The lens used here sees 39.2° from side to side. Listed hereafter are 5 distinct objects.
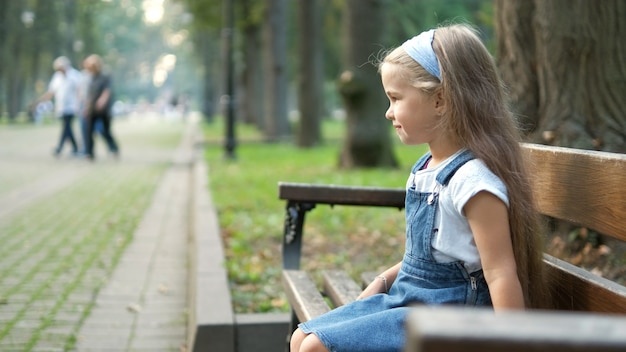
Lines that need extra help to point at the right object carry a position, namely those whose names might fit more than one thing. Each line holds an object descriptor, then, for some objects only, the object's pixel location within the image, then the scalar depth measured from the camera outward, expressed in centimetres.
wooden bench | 98
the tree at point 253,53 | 2794
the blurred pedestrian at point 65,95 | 1744
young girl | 209
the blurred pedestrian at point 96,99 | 1689
